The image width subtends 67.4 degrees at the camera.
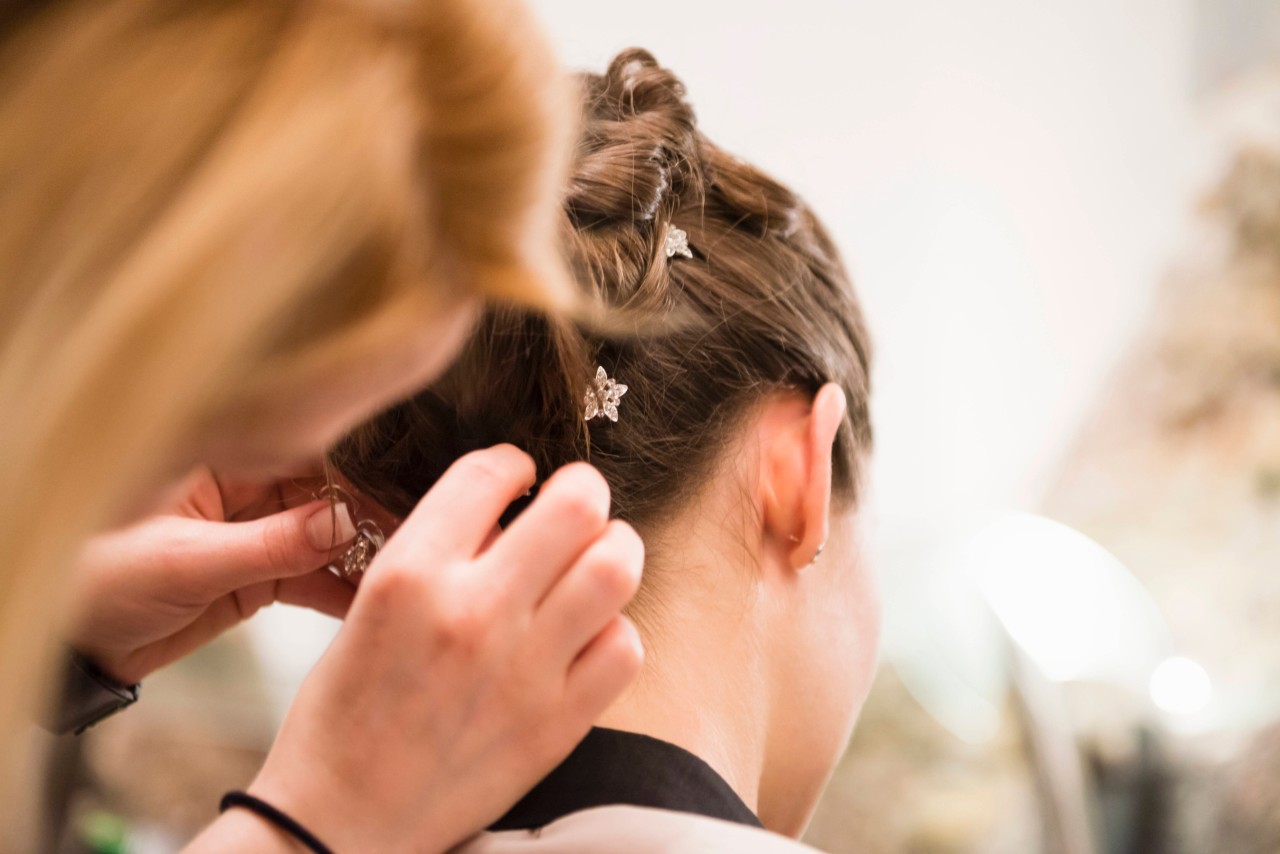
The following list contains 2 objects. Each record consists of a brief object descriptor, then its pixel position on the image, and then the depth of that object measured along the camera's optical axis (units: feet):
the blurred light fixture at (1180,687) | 5.70
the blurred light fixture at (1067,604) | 5.72
